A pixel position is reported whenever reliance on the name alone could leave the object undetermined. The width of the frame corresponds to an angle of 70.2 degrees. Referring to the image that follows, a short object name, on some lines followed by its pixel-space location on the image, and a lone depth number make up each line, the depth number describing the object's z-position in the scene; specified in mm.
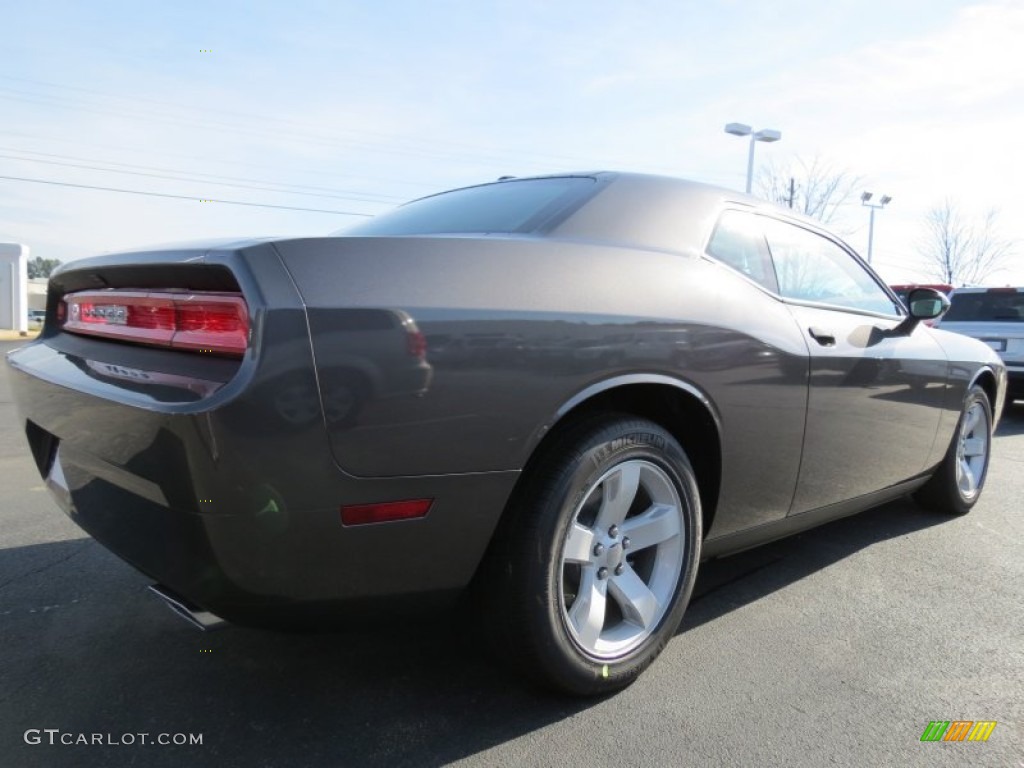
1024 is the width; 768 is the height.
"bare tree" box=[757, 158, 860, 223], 27389
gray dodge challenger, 1551
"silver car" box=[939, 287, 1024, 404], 8305
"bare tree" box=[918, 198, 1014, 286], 33156
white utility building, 24438
